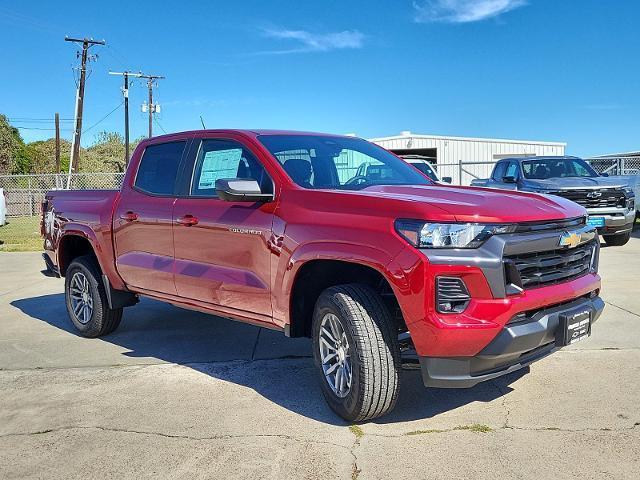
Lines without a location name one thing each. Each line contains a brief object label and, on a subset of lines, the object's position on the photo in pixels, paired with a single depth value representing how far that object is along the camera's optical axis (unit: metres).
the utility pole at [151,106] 46.50
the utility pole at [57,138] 41.48
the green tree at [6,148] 54.19
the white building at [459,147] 37.00
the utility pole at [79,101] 36.38
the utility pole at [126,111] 39.41
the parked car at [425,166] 15.44
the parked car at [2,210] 18.07
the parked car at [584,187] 11.02
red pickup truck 3.22
